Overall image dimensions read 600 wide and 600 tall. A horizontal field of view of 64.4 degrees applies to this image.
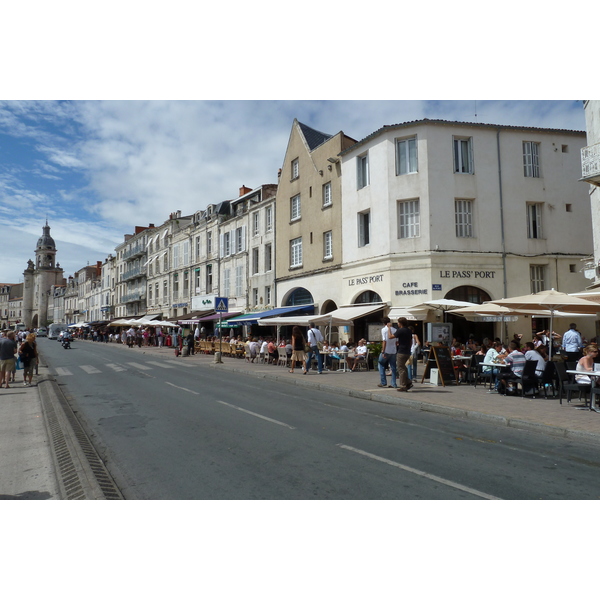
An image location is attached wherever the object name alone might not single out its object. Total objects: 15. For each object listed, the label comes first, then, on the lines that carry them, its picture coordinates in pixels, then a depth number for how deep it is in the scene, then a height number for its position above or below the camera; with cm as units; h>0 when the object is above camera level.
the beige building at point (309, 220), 2572 +687
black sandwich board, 1355 -76
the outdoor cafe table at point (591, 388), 900 -99
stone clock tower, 12125 +1468
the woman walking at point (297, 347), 1757 -38
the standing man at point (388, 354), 1260 -46
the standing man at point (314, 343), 1703 -22
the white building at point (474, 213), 2086 +556
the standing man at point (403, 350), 1220 -34
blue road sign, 2124 +148
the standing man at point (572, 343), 1275 -18
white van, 6788 +120
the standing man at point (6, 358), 1326 -59
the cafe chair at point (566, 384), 951 -99
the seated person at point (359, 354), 1883 -68
